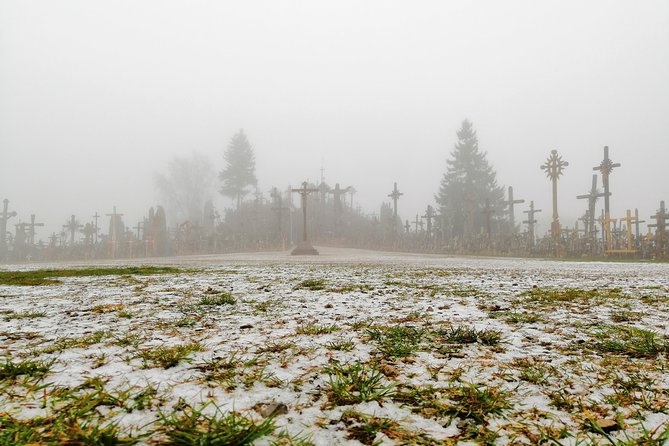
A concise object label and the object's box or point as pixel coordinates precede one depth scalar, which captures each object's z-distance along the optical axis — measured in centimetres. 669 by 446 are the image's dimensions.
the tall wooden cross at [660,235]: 1936
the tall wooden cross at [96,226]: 4014
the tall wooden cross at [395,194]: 4138
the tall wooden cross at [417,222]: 4363
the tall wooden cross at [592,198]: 2724
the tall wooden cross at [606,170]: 2375
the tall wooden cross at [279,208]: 3997
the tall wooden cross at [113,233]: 3525
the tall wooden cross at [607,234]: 2130
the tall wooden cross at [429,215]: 4031
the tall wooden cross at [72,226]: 4294
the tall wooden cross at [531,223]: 2800
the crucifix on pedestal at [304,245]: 2689
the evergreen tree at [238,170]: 5722
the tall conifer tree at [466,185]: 4141
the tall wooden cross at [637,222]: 2693
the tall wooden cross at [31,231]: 4210
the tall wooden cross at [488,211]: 3241
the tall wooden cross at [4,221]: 4106
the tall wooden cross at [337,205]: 4562
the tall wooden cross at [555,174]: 2476
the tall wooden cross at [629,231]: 2026
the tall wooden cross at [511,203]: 3554
